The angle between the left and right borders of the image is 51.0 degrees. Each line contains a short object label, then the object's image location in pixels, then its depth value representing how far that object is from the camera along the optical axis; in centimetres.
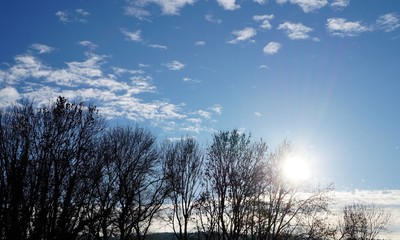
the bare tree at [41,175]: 2064
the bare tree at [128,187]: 3158
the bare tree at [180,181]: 3438
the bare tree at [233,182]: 3092
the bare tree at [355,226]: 5078
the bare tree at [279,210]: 3166
